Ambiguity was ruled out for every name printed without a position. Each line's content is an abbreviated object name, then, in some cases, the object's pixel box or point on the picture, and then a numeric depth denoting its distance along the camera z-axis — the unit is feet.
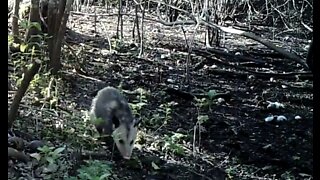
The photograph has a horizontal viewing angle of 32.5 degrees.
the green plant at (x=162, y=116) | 18.61
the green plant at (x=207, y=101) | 21.22
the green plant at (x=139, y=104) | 18.88
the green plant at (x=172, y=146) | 16.22
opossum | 15.33
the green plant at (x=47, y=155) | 10.86
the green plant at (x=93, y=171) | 10.84
